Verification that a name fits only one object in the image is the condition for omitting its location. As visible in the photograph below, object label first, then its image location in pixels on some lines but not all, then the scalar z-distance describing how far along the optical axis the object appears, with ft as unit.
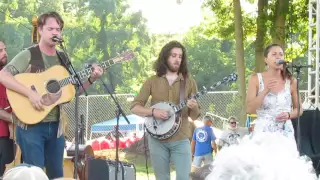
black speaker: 19.66
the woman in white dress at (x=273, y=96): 15.70
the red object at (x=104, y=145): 51.66
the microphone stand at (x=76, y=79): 14.46
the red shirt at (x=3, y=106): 15.94
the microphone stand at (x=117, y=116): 16.18
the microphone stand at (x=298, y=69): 16.73
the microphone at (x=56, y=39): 13.76
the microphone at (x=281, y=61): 15.90
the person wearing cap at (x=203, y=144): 34.42
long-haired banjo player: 16.55
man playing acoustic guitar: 13.69
